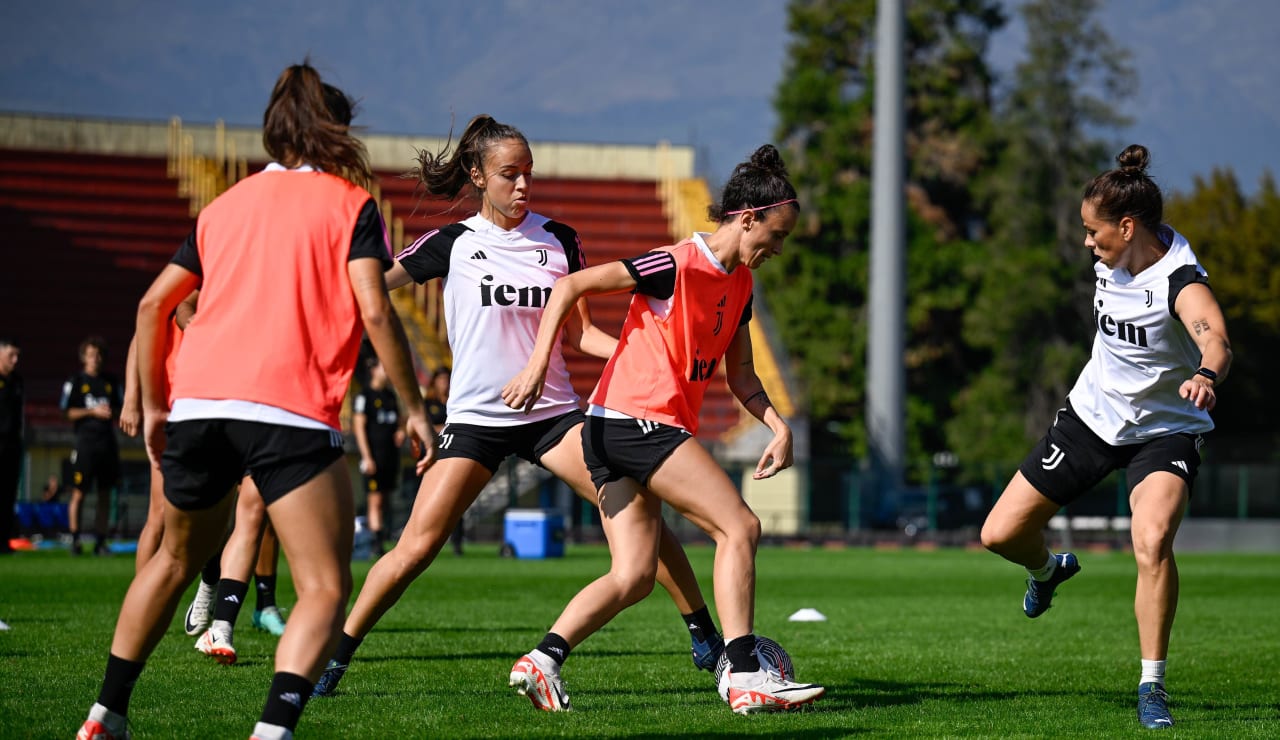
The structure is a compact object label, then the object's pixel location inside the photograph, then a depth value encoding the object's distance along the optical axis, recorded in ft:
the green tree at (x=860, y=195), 155.63
